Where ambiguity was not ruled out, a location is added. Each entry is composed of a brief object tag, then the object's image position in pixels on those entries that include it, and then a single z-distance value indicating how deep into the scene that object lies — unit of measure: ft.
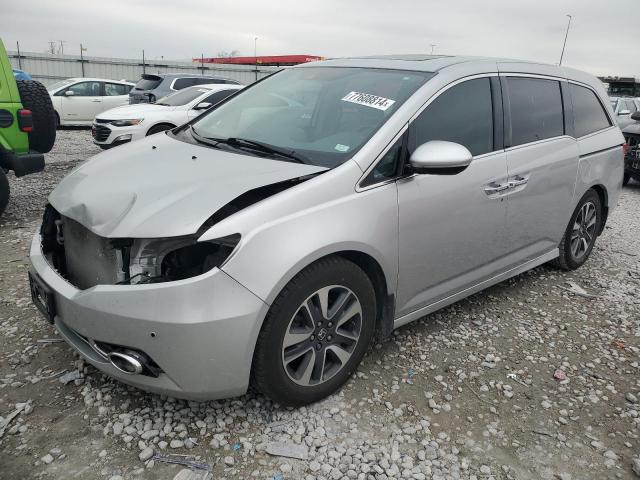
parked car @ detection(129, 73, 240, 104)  41.39
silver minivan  7.03
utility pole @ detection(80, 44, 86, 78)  72.68
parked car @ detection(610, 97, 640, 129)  34.38
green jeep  16.76
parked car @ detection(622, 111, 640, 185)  29.35
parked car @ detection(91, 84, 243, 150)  29.40
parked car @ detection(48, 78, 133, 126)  45.84
